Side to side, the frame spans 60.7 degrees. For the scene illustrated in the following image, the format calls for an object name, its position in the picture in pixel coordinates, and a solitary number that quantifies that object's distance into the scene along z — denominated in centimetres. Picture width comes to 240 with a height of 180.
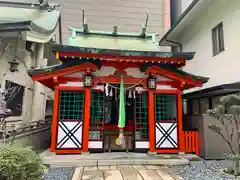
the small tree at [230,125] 519
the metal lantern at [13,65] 646
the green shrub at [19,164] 329
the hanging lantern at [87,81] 688
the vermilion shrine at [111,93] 673
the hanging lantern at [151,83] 718
